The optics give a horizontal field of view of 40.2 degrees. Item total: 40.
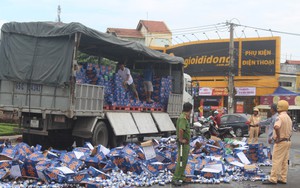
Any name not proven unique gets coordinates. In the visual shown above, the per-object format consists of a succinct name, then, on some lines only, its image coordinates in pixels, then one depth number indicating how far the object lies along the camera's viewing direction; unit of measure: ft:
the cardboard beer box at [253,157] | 37.70
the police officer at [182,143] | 26.30
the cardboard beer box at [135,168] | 28.91
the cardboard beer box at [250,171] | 30.07
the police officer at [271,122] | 33.45
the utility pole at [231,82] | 104.68
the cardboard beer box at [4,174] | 25.32
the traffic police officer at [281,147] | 27.53
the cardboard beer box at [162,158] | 31.60
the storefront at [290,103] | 122.11
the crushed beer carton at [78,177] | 25.00
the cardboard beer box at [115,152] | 29.50
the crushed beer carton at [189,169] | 28.89
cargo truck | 35.88
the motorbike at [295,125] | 117.19
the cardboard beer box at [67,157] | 27.58
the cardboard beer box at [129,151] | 30.37
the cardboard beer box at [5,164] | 26.69
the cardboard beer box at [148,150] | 31.04
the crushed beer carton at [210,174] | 28.99
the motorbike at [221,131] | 57.88
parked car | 82.74
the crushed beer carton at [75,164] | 26.88
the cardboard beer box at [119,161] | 28.96
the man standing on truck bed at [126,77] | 47.29
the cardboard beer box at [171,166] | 30.09
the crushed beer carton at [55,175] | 24.94
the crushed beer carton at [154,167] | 29.23
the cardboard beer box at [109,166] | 28.14
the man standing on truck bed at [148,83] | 52.87
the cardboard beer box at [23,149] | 28.33
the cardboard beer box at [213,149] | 36.35
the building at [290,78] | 140.15
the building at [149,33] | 227.20
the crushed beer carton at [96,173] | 26.30
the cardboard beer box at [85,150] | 30.63
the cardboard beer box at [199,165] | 29.41
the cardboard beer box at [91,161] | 28.43
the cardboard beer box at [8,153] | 27.84
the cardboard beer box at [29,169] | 25.70
